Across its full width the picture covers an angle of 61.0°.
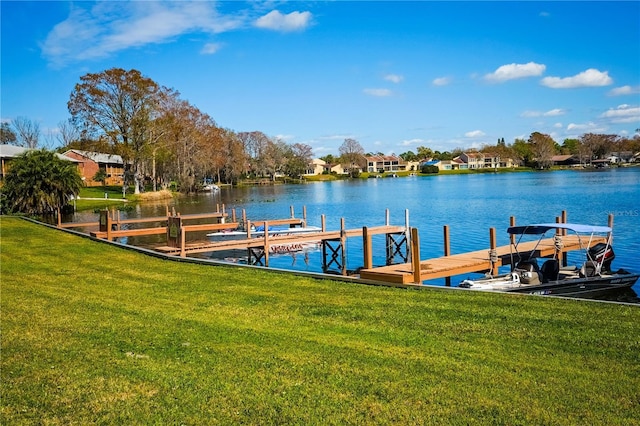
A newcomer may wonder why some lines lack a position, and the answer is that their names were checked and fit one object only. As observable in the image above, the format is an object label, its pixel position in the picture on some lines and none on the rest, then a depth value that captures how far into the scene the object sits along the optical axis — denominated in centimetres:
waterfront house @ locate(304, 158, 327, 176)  18740
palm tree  4644
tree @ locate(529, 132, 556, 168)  18738
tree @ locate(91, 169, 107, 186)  8894
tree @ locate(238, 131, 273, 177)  14925
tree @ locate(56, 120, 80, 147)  11763
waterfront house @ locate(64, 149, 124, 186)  9100
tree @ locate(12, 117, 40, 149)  11356
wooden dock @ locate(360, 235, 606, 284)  1407
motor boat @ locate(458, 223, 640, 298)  1538
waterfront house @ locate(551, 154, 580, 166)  19638
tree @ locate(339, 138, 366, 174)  19725
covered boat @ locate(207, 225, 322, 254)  2934
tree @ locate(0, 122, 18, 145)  12594
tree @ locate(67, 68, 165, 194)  6538
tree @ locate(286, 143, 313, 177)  16100
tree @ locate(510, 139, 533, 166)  19950
